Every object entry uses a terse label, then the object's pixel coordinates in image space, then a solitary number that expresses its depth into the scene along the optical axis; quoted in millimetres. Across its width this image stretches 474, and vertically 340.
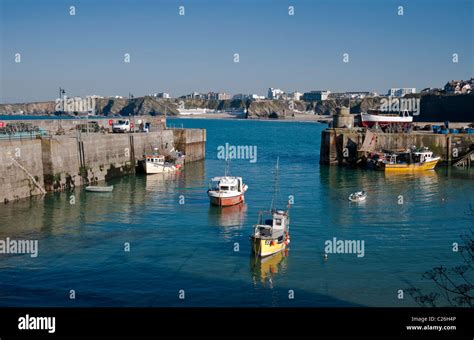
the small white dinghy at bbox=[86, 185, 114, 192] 52875
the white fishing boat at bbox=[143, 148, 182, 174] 66375
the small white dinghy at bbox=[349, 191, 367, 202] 49219
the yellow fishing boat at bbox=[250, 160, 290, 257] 30816
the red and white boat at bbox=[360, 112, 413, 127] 83500
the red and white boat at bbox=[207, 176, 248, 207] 45219
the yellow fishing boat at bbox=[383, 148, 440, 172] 70188
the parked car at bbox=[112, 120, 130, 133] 74875
